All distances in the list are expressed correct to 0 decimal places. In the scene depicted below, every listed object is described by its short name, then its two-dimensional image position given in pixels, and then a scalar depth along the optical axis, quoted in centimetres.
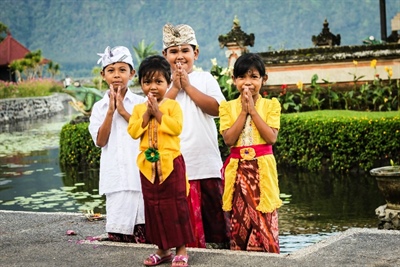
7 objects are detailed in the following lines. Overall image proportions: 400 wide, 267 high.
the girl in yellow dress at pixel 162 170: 473
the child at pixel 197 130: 523
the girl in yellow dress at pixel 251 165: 503
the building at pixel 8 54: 5106
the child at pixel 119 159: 537
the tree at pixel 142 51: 4516
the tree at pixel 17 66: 4550
